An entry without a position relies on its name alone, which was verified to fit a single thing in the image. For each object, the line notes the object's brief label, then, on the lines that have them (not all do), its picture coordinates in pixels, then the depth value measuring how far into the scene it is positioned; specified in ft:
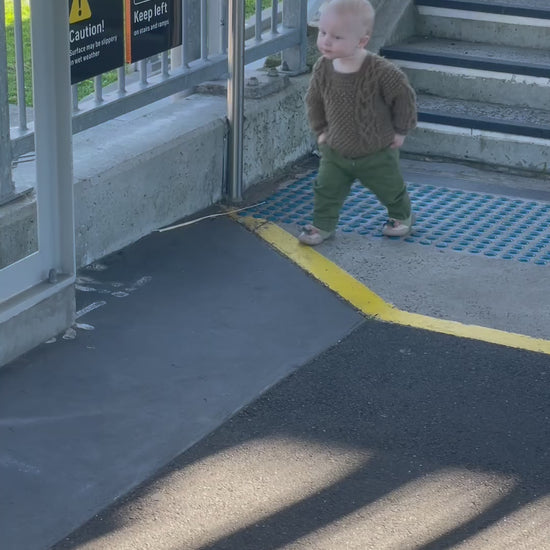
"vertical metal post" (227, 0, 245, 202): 17.74
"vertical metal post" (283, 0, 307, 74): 20.77
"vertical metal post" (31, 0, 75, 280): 13.14
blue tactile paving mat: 17.69
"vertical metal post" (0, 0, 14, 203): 13.30
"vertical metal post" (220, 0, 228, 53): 19.03
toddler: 16.42
